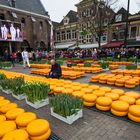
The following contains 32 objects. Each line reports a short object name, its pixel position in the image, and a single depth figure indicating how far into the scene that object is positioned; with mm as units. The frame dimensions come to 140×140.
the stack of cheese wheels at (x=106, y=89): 3956
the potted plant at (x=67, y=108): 2858
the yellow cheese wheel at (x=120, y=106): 2951
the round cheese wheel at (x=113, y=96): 3416
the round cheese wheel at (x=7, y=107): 3048
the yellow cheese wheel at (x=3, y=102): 3328
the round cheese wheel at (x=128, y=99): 3175
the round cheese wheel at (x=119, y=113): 2970
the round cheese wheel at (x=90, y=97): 3440
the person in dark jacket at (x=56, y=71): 5877
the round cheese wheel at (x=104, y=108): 3237
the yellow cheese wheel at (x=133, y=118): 2774
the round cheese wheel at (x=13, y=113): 2751
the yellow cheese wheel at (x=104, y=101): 3205
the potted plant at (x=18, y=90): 4233
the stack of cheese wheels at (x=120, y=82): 5266
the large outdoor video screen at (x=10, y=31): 18106
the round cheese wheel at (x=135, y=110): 2743
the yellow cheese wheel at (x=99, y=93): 3662
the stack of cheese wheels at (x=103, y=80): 5780
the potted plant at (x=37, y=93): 3610
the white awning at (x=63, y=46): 29737
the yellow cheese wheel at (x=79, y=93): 3657
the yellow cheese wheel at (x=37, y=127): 2253
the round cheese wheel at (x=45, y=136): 2276
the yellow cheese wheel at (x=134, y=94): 3497
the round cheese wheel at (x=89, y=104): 3477
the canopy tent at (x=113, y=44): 22060
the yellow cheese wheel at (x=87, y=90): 3863
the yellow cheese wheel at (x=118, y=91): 3732
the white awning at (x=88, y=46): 25622
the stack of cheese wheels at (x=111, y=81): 5530
